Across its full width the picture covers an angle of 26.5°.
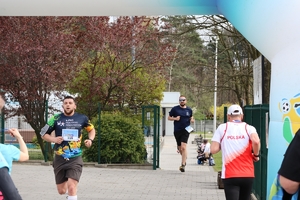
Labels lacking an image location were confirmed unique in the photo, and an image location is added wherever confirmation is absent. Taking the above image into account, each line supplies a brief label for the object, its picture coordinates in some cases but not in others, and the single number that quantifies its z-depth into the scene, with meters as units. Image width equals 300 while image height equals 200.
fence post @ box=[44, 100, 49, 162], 18.64
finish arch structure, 7.23
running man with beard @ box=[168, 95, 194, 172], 16.00
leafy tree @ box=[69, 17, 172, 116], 22.45
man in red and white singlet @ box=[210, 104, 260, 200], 7.71
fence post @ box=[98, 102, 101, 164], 18.50
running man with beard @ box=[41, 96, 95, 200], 9.70
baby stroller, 25.19
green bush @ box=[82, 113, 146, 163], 18.52
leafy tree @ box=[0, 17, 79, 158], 19.77
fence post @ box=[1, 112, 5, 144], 18.80
